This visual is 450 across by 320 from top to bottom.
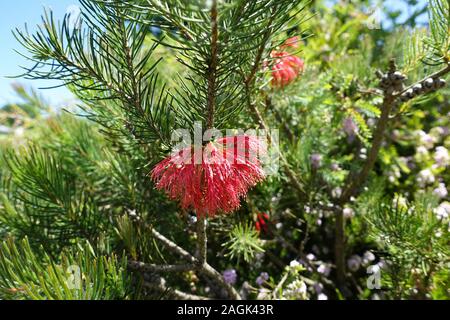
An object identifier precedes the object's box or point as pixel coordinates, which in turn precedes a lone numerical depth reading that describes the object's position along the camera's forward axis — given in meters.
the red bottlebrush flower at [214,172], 0.36
